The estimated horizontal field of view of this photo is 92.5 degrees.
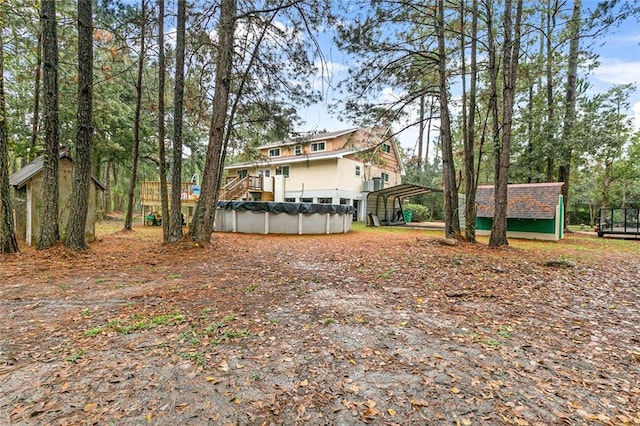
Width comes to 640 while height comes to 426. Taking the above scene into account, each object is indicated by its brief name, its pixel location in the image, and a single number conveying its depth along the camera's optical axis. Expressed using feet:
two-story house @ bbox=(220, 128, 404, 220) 67.10
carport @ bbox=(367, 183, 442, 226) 60.75
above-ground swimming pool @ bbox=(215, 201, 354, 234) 42.70
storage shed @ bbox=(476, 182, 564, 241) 40.63
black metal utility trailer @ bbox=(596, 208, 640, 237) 44.96
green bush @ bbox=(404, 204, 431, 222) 80.97
